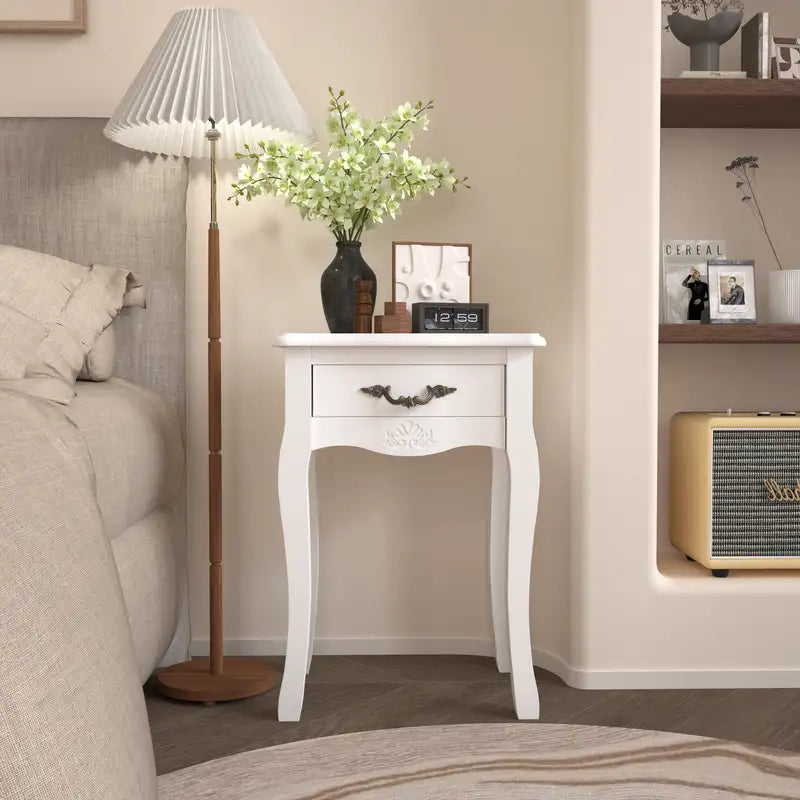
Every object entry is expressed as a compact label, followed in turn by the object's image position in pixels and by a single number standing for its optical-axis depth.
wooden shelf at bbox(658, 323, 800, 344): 1.97
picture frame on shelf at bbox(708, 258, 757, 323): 2.12
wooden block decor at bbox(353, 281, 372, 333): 1.87
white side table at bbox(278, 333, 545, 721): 1.71
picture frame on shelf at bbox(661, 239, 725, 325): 2.15
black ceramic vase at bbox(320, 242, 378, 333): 1.93
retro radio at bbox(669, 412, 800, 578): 2.00
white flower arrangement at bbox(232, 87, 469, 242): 1.92
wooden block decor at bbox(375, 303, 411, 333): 1.83
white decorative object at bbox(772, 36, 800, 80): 2.11
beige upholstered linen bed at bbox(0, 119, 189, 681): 2.10
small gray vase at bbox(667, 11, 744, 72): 2.09
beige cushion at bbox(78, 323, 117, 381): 1.89
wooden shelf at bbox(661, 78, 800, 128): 1.96
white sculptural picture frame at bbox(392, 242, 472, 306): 1.98
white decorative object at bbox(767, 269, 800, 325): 2.12
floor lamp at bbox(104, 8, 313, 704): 1.83
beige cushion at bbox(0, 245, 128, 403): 1.71
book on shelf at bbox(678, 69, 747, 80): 2.01
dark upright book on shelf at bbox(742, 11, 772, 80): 2.07
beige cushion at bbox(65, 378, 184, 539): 1.52
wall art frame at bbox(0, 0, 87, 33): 2.17
